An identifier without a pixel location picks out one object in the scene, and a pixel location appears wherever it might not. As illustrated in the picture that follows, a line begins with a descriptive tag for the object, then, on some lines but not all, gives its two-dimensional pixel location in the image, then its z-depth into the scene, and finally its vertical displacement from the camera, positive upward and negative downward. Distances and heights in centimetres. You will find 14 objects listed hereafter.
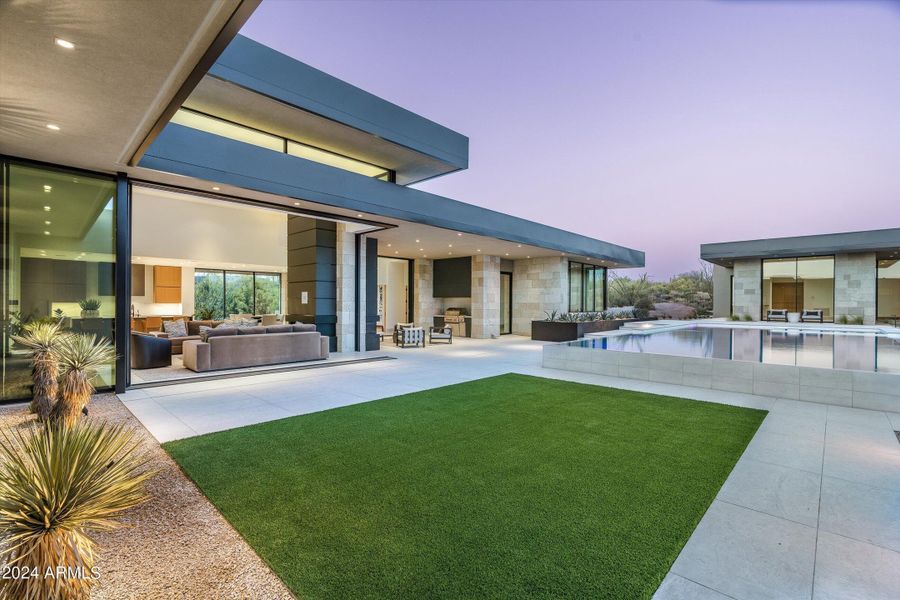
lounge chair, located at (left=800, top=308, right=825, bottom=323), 1642 -68
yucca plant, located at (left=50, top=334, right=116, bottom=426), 436 -84
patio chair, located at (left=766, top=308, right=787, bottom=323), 1714 -63
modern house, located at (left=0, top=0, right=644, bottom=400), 327 +195
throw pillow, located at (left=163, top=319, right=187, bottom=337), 1103 -84
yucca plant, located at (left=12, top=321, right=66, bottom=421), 451 -84
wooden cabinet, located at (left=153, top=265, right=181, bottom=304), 1526 +56
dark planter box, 1379 -110
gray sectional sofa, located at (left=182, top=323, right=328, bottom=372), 808 -106
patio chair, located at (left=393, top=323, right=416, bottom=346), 1326 -111
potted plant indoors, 613 -14
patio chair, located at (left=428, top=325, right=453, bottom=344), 1401 -128
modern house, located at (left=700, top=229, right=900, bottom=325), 1567 +113
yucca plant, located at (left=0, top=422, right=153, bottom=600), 144 -79
